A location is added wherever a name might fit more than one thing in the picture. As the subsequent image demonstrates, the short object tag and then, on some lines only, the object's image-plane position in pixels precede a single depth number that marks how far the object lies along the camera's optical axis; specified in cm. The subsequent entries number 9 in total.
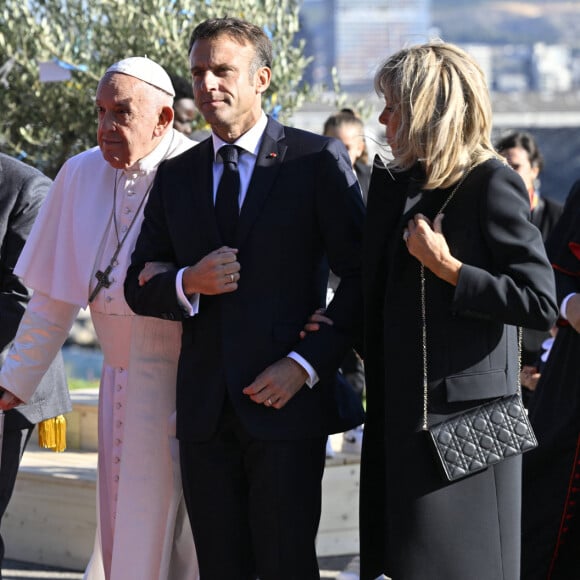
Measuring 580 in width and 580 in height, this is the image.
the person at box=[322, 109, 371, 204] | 1346
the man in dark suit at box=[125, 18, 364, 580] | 681
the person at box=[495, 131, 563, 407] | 1313
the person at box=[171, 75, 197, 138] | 1236
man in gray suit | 866
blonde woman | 612
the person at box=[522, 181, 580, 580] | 820
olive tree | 1434
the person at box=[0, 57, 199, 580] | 771
